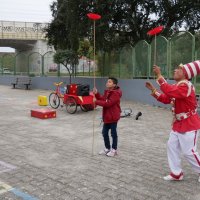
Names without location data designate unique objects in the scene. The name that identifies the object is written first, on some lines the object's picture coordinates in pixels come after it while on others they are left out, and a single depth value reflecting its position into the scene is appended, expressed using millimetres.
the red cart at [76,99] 8896
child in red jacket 4784
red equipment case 8153
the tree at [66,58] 14595
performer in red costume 3613
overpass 34728
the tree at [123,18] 12325
